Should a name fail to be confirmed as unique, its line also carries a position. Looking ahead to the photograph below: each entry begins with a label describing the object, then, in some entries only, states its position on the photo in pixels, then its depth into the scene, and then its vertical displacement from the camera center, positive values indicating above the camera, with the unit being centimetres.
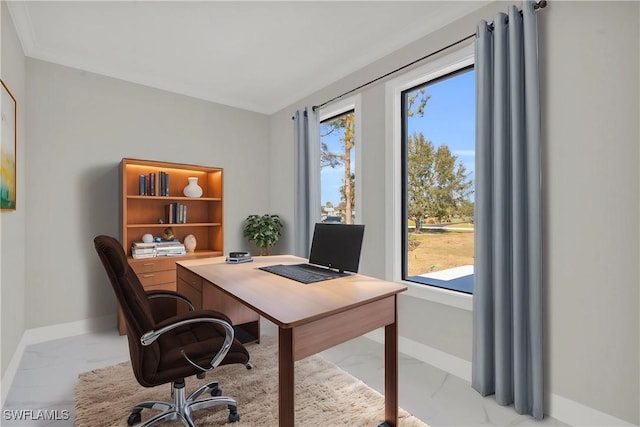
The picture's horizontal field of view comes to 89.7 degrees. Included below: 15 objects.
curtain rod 187 +125
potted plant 401 -20
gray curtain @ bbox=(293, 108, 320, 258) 365 +42
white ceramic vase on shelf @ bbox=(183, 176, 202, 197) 369 +30
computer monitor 200 -21
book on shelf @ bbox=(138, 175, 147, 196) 335 +32
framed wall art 207 +45
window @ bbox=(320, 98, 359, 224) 352 +59
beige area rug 183 -116
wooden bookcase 318 +1
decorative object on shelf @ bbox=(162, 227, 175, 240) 361 -21
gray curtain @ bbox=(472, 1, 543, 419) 187 -2
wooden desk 134 -42
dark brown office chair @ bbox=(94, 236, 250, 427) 143 -68
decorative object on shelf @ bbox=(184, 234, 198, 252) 373 -32
